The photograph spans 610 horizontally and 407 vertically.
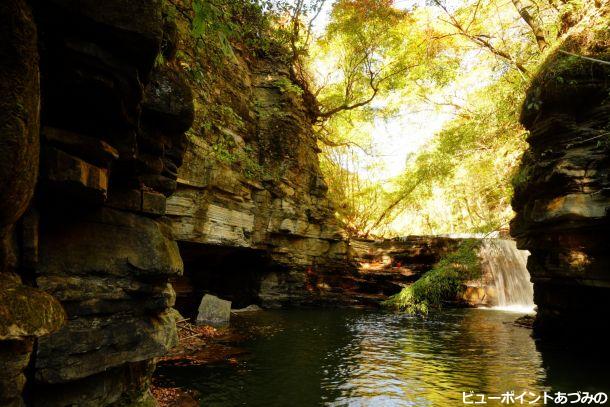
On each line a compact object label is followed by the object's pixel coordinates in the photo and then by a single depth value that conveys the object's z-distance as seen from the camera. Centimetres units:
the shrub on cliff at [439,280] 1784
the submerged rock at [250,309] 1859
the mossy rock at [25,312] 282
